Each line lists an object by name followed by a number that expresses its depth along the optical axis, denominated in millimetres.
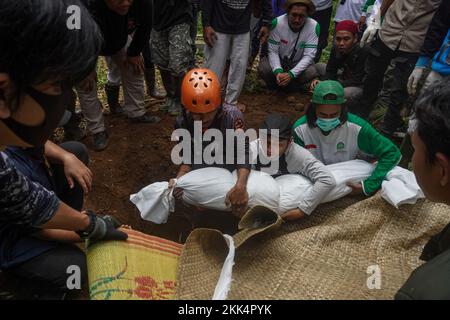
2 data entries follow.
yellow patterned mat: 1865
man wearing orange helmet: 2854
